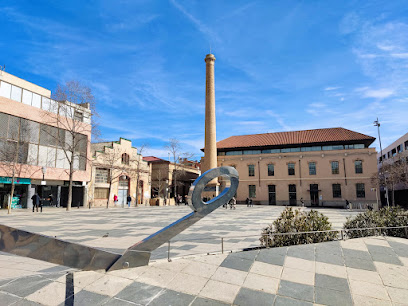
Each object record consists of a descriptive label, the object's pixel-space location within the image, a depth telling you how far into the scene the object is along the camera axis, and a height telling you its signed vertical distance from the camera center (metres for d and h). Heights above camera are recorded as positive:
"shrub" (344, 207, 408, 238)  8.43 -1.15
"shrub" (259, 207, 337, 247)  7.15 -1.14
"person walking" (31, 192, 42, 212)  22.45 -1.03
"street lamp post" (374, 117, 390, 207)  40.28 +9.30
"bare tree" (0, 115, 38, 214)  23.74 +3.23
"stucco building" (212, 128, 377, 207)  41.59 +3.50
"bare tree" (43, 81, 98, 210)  28.09 +6.90
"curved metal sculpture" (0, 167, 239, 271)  4.45 -1.01
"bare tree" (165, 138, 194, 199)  47.39 +3.40
